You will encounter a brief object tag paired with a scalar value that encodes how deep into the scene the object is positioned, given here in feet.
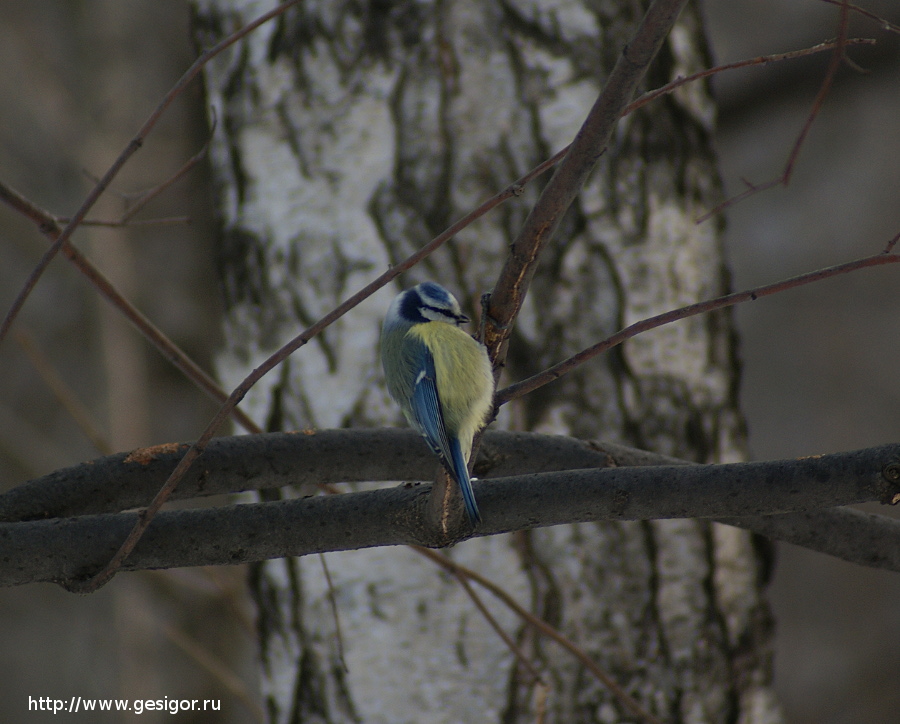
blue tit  14.10
